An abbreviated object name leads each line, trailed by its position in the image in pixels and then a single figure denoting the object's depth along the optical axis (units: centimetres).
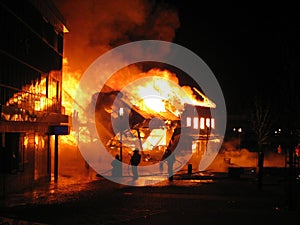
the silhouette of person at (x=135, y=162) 2050
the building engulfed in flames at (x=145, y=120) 3109
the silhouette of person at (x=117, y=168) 2109
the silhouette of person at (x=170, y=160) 2012
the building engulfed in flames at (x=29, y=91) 1554
